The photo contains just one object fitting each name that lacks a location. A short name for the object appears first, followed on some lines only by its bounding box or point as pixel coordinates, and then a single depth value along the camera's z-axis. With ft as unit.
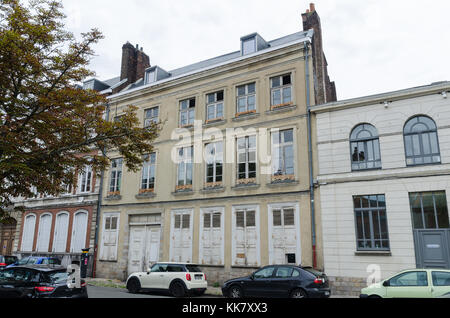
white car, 44.86
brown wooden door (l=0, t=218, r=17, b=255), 88.43
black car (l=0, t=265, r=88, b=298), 29.84
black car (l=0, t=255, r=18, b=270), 63.89
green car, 30.42
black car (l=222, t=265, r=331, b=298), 37.32
